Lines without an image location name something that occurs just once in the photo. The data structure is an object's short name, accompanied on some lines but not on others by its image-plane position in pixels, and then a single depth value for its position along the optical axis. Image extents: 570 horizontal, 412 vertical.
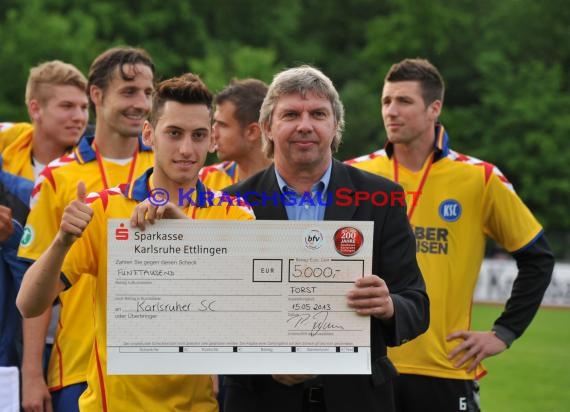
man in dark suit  4.29
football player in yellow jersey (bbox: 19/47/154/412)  5.54
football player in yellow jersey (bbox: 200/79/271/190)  7.06
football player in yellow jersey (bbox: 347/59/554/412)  6.21
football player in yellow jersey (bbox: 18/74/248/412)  4.31
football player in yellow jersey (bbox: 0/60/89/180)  6.62
